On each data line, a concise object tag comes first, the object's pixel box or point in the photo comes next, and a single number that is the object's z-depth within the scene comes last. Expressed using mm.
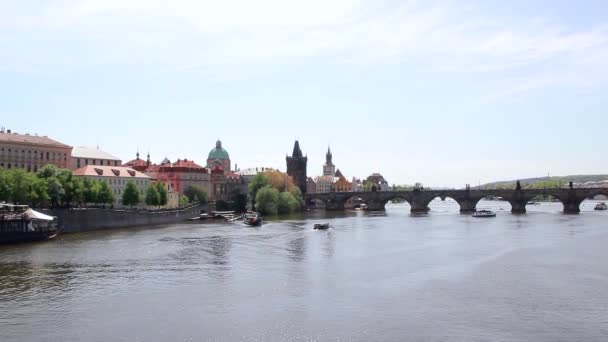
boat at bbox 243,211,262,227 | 99062
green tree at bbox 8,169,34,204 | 78875
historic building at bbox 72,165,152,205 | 114788
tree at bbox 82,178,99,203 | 95219
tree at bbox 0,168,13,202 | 77500
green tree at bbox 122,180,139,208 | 107812
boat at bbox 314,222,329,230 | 90719
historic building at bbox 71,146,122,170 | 124500
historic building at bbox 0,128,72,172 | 104125
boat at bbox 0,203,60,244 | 66750
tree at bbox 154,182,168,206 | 117812
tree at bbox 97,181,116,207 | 98125
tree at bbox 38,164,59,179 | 94125
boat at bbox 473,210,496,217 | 126938
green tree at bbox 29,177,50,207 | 81875
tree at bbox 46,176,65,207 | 87250
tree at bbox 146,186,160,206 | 113688
